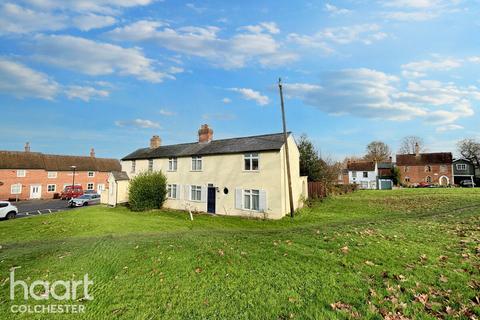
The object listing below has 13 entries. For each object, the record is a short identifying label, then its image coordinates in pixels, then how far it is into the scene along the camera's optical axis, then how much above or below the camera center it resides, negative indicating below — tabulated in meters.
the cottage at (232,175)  20.84 +0.35
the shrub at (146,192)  26.78 -1.19
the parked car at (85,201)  34.34 -2.65
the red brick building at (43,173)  44.59 +1.78
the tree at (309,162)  32.19 +1.95
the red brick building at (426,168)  63.03 +1.93
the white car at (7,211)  23.92 -2.65
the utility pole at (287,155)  19.75 +1.79
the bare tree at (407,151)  85.51 +8.48
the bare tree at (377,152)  82.75 +8.09
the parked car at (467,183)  58.24 -2.04
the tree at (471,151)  68.12 +6.30
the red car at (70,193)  43.81 -1.91
